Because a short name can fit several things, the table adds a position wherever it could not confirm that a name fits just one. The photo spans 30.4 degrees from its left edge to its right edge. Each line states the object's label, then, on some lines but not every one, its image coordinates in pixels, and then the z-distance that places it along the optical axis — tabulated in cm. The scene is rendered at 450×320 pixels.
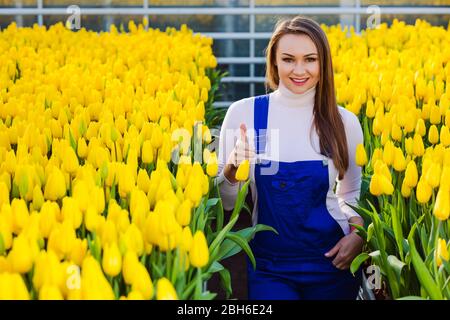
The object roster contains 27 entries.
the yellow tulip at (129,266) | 188
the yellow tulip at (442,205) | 236
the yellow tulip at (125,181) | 252
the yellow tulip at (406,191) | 281
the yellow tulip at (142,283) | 186
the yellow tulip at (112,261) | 193
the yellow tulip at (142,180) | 255
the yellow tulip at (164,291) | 181
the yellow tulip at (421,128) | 346
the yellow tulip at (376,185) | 279
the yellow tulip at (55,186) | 252
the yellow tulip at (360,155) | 312
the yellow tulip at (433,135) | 345
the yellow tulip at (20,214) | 216
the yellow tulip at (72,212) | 218
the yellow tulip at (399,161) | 300
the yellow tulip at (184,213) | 222
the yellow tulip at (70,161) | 276
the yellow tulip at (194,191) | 247
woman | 336
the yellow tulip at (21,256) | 190
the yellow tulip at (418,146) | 314
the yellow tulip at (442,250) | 217
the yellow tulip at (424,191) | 262
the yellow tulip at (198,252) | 208
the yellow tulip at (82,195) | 226
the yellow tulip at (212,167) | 294
